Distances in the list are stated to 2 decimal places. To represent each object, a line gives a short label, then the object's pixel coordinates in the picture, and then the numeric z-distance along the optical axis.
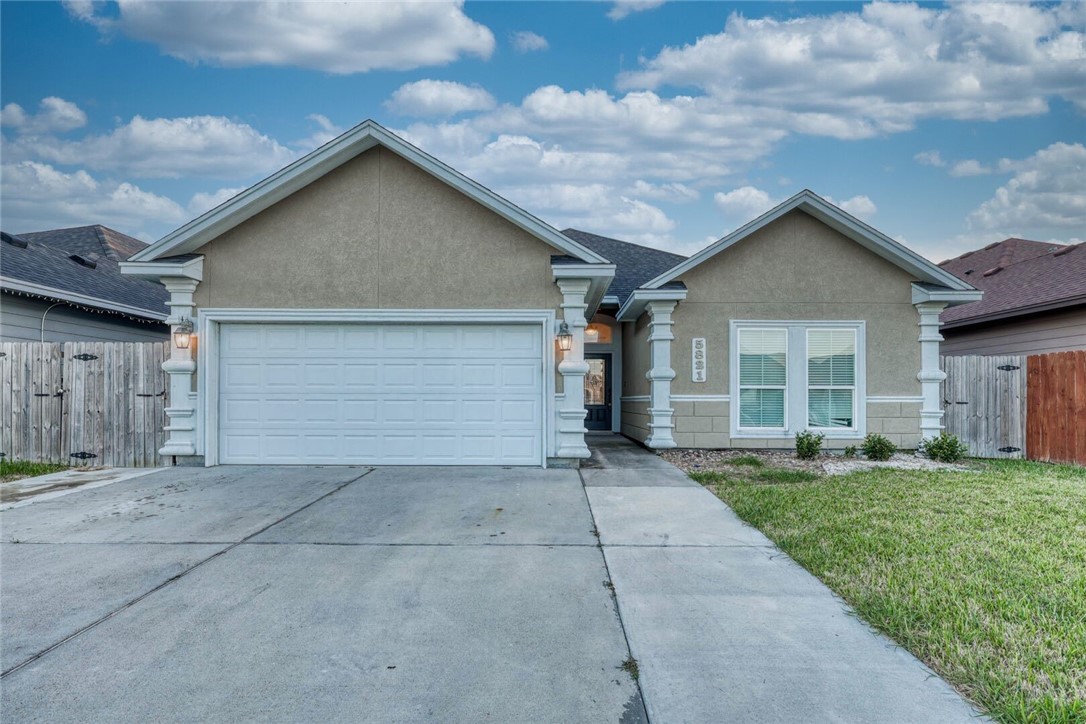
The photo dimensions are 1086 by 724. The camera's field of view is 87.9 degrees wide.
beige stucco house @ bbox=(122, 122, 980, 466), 8.48
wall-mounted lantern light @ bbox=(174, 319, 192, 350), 8.33
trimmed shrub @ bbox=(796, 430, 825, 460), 9.50
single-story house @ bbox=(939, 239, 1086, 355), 10.49
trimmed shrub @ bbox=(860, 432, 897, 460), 9.55
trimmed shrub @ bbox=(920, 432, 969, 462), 9.48
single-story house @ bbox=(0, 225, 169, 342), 9.74
